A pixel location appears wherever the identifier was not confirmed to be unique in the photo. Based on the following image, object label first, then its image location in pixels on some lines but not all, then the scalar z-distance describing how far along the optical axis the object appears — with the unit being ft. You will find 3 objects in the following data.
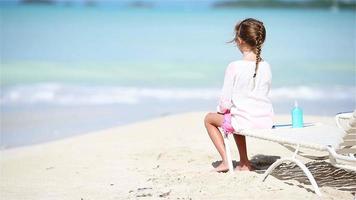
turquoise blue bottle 31.68
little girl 30.92
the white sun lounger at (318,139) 25.88
